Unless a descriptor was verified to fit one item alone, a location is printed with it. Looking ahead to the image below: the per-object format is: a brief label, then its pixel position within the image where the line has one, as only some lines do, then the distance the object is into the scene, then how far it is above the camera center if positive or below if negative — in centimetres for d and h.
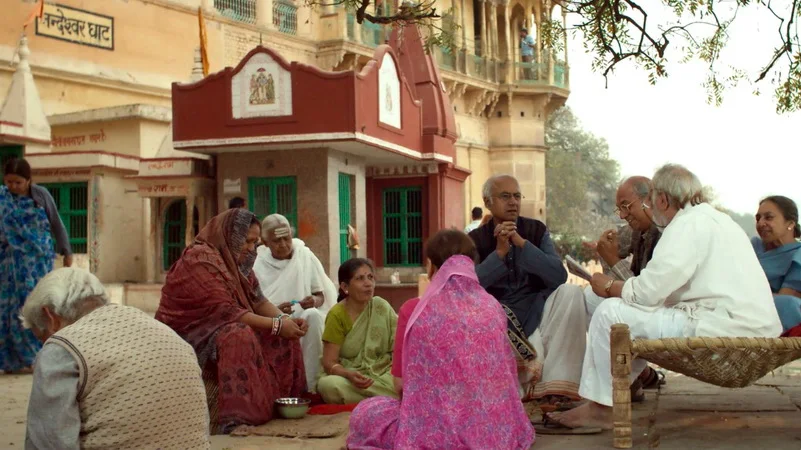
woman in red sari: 496 -42
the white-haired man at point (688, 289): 416 -24
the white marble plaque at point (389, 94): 1384 +220
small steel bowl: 525 -91
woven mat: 485 -97
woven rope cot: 400 -51
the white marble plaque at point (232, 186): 1394 +86
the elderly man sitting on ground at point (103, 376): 254 -36
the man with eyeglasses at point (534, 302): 518 -36
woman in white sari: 645 -19
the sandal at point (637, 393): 541 -89
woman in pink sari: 386 -54
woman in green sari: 570 -56
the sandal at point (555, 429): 444 -91
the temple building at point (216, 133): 1314 +166
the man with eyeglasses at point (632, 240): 524 -2
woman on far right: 522 -6
